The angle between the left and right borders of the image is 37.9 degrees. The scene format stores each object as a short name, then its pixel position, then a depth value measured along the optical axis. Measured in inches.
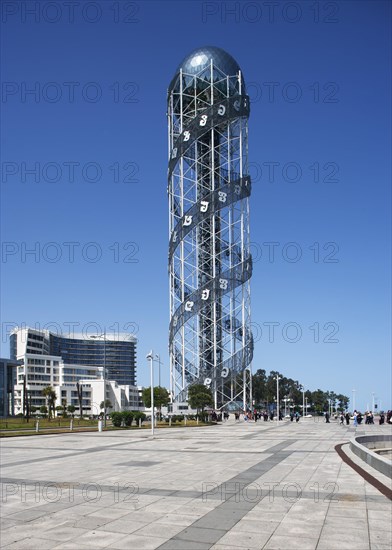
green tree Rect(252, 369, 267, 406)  5501.0
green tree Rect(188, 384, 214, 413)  2551.7
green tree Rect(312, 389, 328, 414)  6384.4
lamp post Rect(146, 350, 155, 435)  1476.4
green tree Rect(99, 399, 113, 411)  5515.8
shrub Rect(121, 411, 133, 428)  2021.4
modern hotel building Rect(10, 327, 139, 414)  5695.4
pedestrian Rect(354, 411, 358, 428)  2122.3
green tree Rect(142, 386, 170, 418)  3688.5
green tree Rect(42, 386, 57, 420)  3715.6
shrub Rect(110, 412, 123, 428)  2014.0
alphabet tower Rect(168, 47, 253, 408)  3046.3
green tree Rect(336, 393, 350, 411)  7135.8
